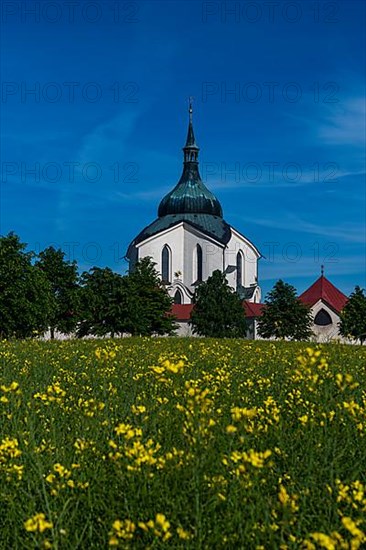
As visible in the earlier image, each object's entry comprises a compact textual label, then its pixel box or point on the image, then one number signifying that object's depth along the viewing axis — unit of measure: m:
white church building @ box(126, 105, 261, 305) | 85.56
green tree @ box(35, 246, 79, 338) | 47.19
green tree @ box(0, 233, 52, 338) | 38.08
